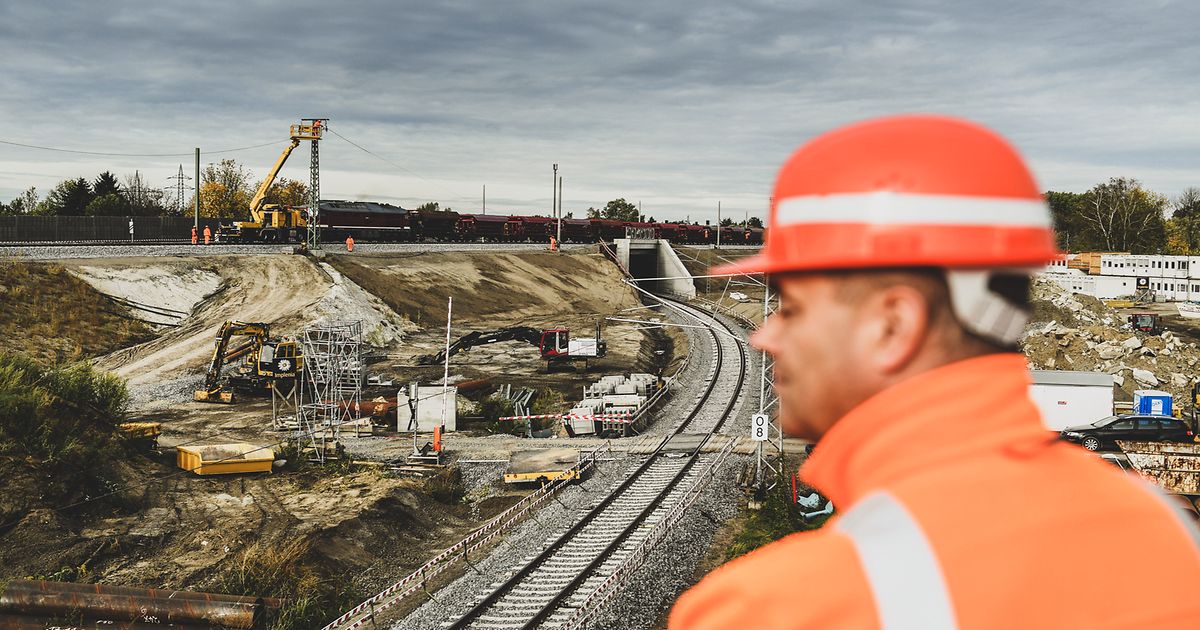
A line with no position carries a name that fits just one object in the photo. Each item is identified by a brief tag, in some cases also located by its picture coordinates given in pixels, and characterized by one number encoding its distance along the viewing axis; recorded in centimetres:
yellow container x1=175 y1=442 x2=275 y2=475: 2234
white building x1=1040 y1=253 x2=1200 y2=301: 8638
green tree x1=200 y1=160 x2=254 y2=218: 9612
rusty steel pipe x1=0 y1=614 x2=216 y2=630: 1331
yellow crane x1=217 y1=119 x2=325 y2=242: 6128
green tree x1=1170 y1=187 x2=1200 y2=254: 11452
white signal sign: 2177
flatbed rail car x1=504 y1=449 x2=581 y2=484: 2300
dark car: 2706
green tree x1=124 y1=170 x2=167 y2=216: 8844
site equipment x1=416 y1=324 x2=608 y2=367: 4150
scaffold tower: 2555
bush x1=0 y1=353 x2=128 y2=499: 1914
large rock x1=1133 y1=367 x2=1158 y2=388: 3889
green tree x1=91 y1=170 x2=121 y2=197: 8225
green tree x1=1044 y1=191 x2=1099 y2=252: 12362
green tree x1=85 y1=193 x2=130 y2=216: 7876
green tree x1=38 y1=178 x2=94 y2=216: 8044
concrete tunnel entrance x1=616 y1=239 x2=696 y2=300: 8400
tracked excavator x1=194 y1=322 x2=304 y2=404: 3391
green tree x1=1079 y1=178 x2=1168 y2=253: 11544
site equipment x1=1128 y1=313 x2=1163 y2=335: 5666
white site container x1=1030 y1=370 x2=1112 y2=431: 2886
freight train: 6850
